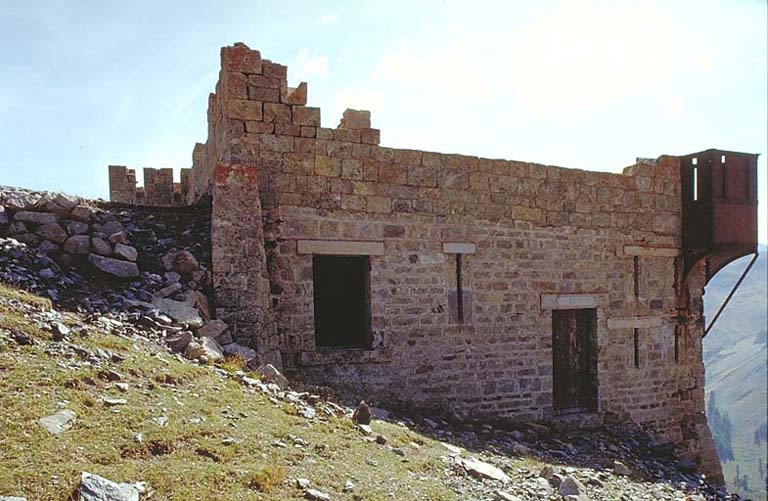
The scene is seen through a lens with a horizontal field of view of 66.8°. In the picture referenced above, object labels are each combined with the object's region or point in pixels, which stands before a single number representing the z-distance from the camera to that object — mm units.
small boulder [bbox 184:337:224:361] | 5531
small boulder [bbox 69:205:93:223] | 6797
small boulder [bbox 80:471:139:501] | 3064
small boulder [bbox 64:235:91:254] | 6432
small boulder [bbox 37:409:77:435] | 3594
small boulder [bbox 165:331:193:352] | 5512
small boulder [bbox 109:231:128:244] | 6680
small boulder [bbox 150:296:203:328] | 6043
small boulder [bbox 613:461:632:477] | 7230
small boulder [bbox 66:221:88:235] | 6605
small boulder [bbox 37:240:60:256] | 6297
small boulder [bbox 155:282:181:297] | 6316
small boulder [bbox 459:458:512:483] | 5037
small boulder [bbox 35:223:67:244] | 6465
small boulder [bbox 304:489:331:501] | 3617
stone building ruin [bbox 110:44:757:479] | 7441
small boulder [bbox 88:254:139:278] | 6352
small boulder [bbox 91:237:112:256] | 6516
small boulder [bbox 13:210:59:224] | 6484
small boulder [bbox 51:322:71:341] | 4703
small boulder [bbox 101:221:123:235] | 6828
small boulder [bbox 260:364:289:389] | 5828
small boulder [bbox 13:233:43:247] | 6316
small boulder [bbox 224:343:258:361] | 6105
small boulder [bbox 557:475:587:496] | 5137
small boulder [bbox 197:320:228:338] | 6164
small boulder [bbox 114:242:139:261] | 6539
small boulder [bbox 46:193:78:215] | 6715
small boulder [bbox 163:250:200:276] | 6801
